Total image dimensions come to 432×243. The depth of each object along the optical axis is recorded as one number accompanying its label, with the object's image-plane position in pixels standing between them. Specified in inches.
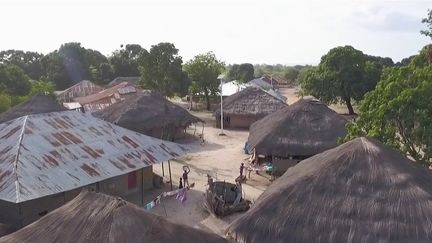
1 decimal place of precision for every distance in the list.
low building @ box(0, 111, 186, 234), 657.0
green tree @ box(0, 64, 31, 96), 1752.0
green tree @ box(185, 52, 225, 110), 1932.1
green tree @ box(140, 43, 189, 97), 1862.7
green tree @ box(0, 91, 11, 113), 1406.3
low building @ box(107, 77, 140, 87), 2621.1
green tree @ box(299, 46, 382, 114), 1726.1
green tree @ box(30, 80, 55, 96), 1734.7
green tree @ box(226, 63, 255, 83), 3599.4
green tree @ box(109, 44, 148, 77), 3034.0
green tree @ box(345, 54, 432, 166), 648.4
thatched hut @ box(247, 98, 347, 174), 982.4
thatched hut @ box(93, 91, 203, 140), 1300.4
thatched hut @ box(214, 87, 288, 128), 1553.9
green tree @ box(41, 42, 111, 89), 2864.2
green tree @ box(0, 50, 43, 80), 2949.3
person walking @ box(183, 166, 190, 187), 889.8
